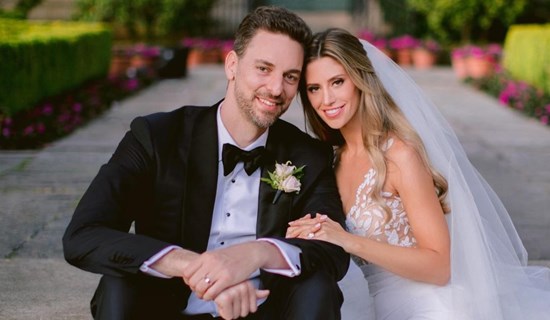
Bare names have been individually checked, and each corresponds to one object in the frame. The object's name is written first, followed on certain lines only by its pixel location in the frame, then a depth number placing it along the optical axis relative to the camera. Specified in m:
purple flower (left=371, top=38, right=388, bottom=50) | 19.38
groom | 2.79
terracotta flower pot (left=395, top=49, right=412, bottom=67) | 19.33
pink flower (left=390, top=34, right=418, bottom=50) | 19.28
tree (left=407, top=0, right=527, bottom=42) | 19.58
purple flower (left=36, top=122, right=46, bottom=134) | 8.99
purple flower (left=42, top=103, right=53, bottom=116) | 9.96
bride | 3.39
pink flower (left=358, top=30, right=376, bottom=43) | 19.51
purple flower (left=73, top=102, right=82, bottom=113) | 10.66
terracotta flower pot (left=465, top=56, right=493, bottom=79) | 16.20
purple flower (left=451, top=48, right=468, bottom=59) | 16.88
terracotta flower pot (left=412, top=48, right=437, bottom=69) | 19.19
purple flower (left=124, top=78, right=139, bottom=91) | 13.76
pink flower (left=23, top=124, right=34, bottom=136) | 8.75
